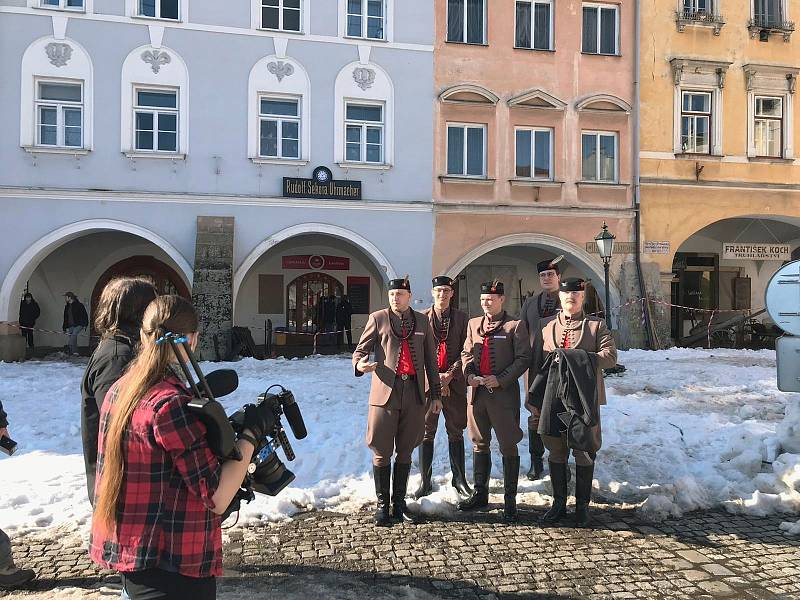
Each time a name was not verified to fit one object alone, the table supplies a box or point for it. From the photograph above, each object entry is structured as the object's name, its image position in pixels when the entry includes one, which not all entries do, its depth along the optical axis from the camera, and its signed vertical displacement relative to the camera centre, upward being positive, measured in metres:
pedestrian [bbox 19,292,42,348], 16.69 -0.29
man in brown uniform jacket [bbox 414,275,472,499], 5.84 -0.72
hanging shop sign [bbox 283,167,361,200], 15.29 +2.70
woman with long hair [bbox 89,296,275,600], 2.10 -0.61
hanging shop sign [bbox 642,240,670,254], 17.20 +1.47
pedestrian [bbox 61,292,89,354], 16.34 -0.46
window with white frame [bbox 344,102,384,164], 15.75 +4.09
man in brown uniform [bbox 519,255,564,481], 6.22 -0.05
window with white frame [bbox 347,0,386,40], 15.78 +6.85
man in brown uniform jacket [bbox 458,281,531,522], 5.40 -0.67
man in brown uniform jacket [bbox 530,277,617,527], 5.11 -0.42
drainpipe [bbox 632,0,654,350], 17.05 +4.55
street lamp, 14.20 +1.29
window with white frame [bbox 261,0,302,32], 15.30 +6.73
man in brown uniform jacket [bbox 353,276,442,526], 5.23 -0.66
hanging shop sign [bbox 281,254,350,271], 18.84 +1.15
